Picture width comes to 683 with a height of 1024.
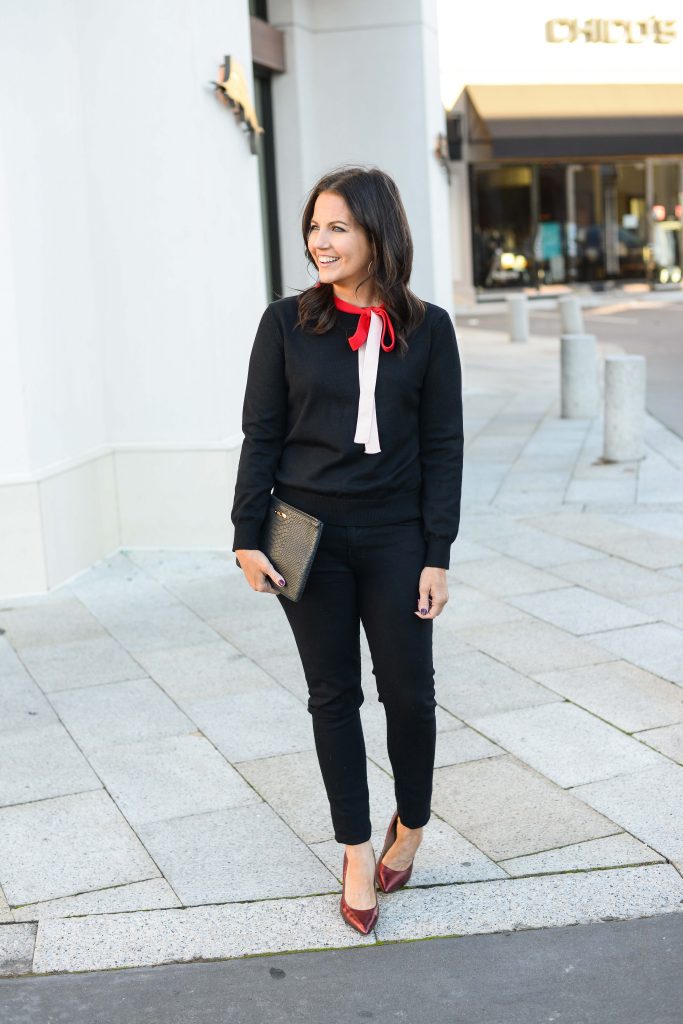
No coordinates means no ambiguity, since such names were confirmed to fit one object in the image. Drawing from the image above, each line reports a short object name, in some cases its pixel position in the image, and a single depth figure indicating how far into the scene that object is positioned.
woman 3.10
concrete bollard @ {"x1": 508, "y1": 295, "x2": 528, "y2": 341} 21.78
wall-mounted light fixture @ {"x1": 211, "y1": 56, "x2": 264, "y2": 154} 7.28
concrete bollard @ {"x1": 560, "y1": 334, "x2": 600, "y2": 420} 12.41
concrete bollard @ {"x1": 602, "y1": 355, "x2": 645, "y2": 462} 10.04
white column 10.62
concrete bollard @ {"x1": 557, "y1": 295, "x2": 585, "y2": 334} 19.28
